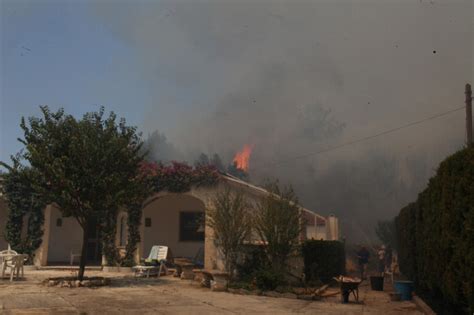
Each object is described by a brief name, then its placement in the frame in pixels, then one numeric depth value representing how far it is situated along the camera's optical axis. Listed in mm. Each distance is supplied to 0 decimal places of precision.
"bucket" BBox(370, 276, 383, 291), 13883
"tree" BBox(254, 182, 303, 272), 13695
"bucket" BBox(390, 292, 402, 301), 11383
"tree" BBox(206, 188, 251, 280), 14633
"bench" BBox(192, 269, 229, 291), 12547
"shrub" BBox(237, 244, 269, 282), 14172
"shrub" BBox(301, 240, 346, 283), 15023
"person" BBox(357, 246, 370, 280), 20625
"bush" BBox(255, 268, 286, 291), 12023
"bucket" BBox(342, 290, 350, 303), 10758
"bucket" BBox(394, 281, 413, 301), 11531
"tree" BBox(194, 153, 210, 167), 49234
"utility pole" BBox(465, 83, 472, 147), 15893
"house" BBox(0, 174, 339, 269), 20422
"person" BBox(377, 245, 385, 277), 21805
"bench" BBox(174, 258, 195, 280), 15293
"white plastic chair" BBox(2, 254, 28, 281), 13266
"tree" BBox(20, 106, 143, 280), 12414
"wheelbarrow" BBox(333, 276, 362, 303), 10578
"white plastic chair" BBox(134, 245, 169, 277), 16422
